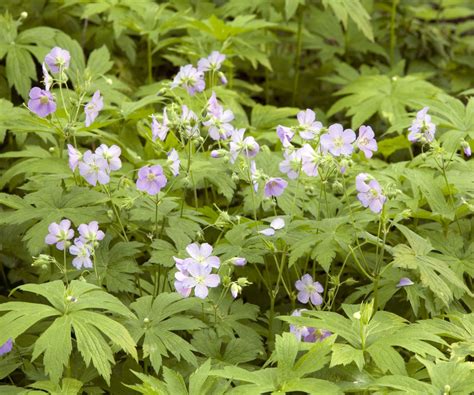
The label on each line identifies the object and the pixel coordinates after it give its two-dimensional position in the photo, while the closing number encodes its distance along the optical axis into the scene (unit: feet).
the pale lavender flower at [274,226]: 15.33
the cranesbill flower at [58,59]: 17.01
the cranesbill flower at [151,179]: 15.04
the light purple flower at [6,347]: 14.35
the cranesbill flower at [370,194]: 14.61
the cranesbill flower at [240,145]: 16.13
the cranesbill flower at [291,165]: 16.19
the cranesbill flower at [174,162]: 15.45
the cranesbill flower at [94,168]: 15.42
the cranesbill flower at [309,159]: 15.36
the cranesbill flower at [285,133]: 16.10
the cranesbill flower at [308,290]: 15.90
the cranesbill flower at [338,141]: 15.16
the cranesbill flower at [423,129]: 16.51
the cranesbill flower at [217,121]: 16.80
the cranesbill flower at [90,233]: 14.82
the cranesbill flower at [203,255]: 14.30
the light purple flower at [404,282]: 15.72
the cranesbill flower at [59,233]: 14.75
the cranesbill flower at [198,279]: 14.12
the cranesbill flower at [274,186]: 15.94
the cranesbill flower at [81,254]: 14.81
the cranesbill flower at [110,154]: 15.42
